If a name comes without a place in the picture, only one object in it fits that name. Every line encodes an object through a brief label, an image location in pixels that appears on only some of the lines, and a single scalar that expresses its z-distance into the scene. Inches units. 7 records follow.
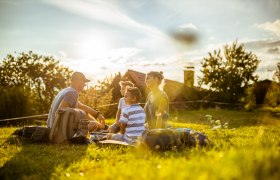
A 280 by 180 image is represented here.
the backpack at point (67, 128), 209.8
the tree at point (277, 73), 910.0
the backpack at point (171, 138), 175.2
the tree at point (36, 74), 810.9
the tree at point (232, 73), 924.0
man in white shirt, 223.2
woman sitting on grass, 232.9
